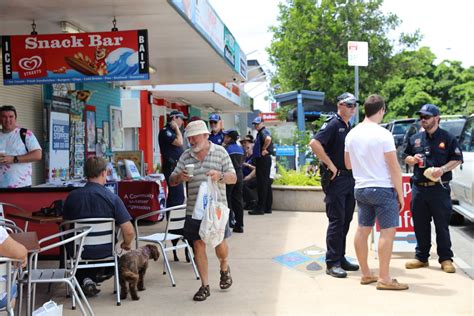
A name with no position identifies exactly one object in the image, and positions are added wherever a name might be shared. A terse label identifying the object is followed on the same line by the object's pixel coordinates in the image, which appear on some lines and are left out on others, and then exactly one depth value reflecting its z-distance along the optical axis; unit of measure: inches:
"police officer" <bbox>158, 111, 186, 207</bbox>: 322.7
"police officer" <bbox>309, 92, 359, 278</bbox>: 238.8
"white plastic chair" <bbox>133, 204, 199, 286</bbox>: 233.0
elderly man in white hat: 209.2
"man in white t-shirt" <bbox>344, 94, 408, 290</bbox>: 213.0
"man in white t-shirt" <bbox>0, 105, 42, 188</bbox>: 264.4
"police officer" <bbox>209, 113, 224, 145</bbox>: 351.6
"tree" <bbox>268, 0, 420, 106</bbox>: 989.2
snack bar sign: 279.6
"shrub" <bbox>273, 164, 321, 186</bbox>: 454.9
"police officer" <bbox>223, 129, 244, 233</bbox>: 345.1
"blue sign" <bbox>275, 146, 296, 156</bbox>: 691.9
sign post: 423.5
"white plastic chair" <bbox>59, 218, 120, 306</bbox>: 195.5
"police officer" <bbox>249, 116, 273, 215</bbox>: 412.5
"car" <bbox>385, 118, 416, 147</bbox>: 870.4
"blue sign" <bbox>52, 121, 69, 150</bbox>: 398.0
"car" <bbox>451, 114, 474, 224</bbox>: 325.7
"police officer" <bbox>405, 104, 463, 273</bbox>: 244.1
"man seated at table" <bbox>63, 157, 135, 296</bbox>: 200.4
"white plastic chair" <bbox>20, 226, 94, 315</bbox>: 166.1
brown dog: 208.5
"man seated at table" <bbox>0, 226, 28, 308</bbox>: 142.7
